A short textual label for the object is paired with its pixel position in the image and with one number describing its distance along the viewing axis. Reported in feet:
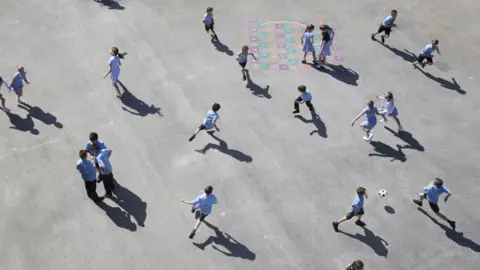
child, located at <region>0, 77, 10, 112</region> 53.83
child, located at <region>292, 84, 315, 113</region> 54.93
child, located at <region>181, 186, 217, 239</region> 42.11
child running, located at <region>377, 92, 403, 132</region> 53.67
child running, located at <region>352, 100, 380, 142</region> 52.29
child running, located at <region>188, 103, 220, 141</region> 50.96
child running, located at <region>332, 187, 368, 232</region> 43.35
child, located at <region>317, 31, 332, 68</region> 61.62
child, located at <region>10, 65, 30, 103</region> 53.36
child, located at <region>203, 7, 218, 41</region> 64.18
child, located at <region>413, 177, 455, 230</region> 44.74
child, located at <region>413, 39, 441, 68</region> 61.26
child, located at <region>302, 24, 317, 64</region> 61.31
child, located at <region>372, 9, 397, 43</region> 65.10
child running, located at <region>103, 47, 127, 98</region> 55.31
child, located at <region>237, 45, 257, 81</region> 58.70
